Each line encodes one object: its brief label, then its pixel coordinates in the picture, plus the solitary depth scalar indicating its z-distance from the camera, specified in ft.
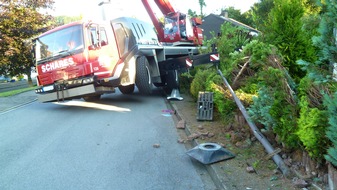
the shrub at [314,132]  10.06
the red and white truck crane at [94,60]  28.68
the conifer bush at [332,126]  8.79
